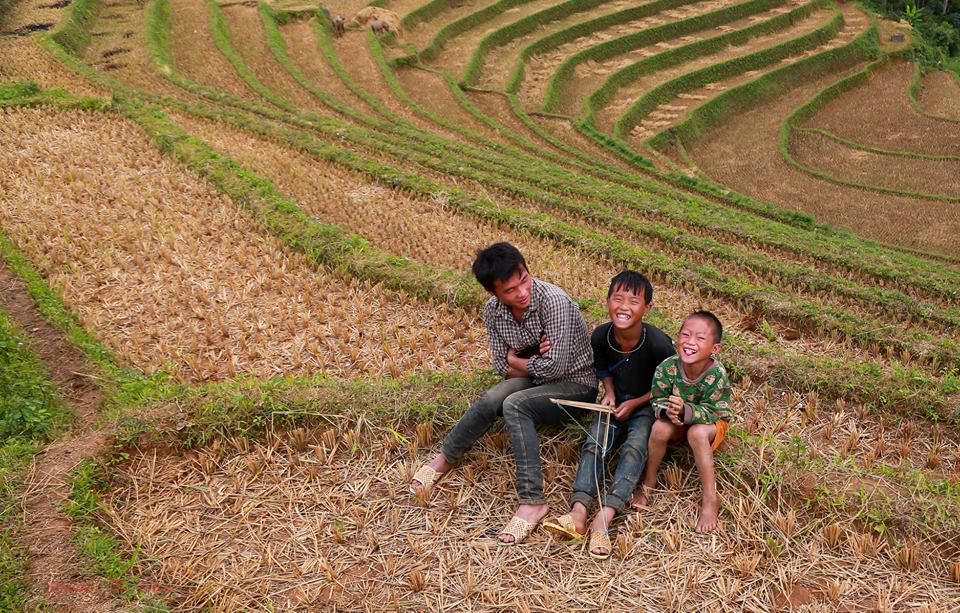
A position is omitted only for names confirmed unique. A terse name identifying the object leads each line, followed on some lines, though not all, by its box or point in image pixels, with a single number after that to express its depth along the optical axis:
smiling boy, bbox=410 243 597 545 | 3.39
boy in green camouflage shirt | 3.24
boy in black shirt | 3.31
